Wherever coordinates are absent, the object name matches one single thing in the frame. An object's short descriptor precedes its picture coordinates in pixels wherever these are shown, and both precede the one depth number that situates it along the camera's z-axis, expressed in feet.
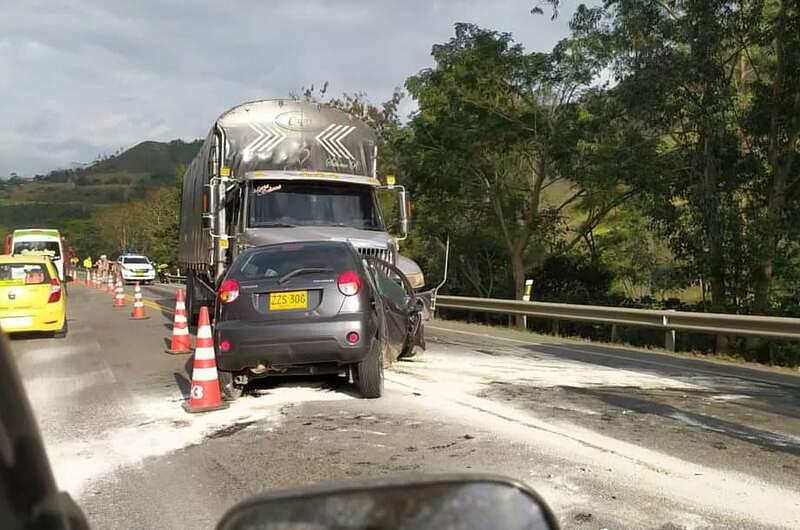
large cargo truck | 37.14
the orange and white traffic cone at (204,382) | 23.24
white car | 139.95
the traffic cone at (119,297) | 77.00
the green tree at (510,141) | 71.10
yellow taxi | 43.37
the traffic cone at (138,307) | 60.59
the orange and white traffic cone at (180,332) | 37.42
